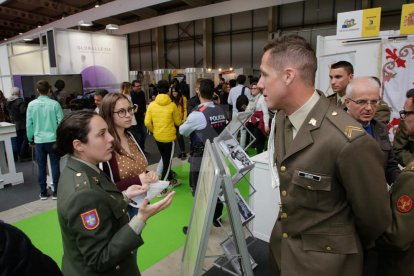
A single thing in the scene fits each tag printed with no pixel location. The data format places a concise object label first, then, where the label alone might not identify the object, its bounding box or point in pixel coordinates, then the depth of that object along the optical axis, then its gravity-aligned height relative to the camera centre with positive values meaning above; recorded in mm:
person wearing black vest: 3186 -370
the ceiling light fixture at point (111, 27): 7549 +1651
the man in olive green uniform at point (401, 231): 1129 -575
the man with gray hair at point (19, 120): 5781 -540
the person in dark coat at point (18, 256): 663 -385
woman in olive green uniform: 1084 -462
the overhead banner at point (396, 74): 4168 +149
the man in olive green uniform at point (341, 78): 2535 +65
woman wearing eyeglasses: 1915 -401
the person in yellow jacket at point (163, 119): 4082 -422
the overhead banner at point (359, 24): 4207 +915
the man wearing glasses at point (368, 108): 1763 -142
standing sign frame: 1196 -551
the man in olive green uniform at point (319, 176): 994 -319
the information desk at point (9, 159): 4543 -1025
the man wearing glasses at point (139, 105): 6137 -327
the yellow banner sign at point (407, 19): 3945 +882
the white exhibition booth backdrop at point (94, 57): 6730 +851
